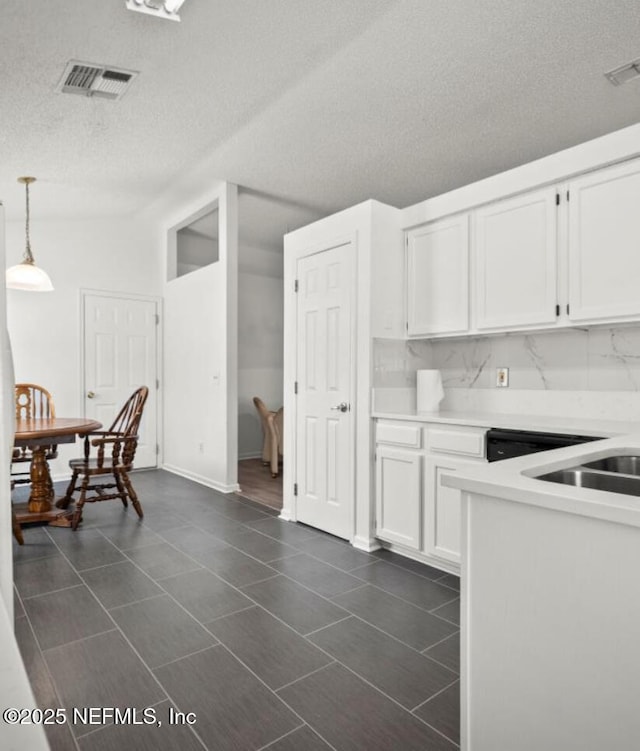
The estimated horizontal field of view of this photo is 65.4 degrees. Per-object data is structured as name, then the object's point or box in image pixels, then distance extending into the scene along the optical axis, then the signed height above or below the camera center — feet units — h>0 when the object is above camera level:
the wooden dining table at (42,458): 11.42 -2.20
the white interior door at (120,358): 18.53 +0.58
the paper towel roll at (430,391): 10.64 -0.40
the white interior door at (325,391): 10.89 -0.42
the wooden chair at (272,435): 18.51 -2.38
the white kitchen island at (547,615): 3.05 -1.64
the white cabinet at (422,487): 8.85 -2.20
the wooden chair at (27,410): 13.60 -1.10
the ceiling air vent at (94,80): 9.11 +5.59
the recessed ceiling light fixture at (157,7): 7.50 +5.60
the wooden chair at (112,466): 12.32 -2.42
